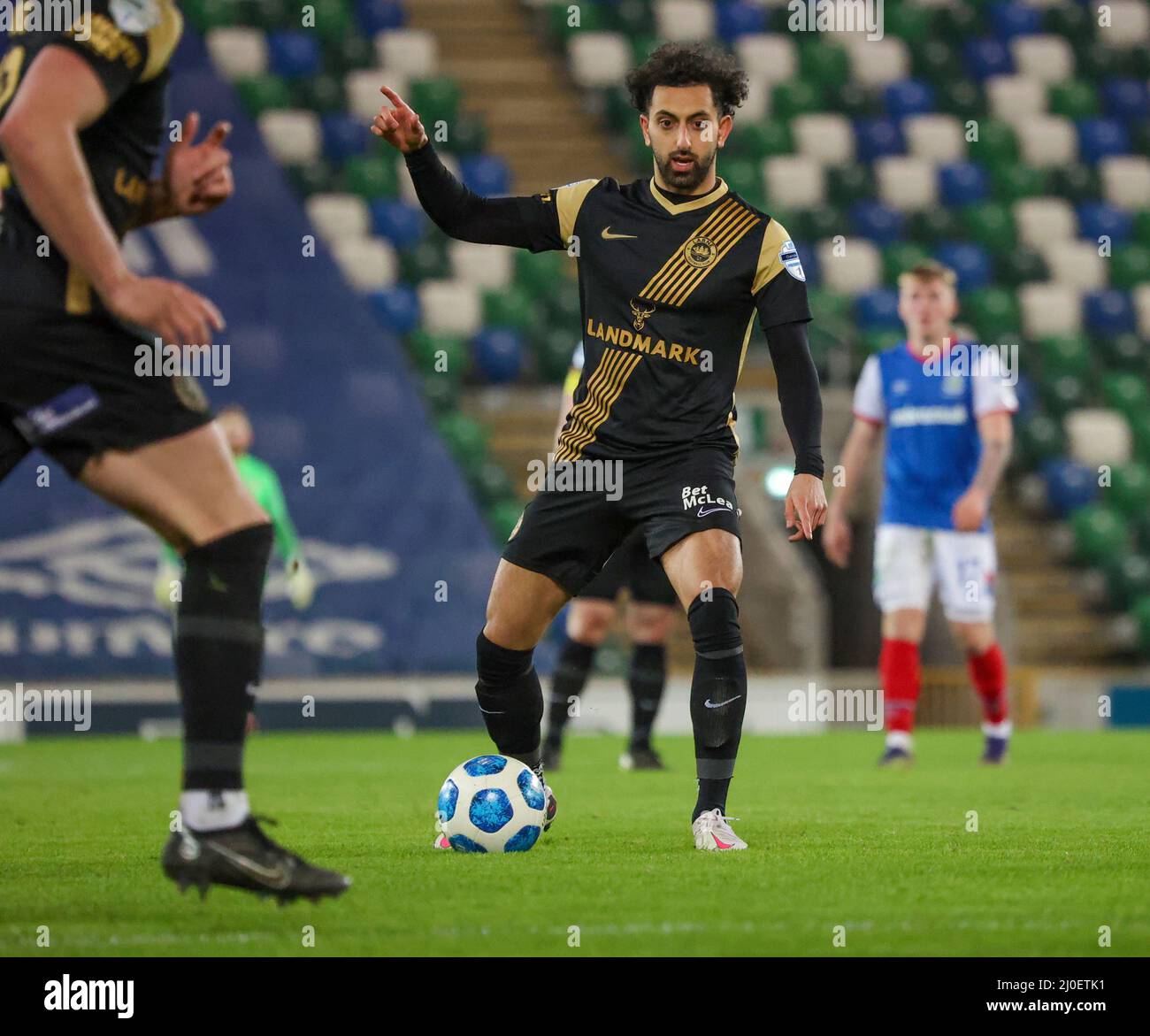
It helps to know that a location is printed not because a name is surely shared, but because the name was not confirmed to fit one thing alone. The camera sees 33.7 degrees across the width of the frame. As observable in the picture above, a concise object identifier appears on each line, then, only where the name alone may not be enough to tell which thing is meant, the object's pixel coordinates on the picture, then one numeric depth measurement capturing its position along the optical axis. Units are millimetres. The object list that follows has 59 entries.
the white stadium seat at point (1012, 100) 21781
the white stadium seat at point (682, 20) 20641
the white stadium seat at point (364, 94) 18531
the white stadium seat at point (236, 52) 18312
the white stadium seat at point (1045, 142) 21453
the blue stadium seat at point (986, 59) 22156
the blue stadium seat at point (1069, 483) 17703
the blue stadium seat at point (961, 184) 20234
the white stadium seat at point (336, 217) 17188
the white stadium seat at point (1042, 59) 22438
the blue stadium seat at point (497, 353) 16797
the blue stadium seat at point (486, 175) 17844
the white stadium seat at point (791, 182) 19047
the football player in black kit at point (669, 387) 5426
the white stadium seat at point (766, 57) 20641
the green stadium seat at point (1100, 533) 17141
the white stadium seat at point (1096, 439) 18172
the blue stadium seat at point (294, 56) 18578
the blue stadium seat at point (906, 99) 21031
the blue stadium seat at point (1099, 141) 21578
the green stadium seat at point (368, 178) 17672
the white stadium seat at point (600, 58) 20344
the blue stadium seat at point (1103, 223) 20594
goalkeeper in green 11219
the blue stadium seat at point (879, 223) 19203
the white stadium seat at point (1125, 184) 21297
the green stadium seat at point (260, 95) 17969
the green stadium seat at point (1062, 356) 18578
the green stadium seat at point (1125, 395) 18609
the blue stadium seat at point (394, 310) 16656
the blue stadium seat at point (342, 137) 17984
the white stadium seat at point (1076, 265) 20062
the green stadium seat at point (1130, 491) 17750
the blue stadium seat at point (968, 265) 19109
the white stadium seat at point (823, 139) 20047
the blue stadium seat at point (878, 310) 18047
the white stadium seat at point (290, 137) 17703
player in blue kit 9375
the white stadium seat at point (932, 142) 20719
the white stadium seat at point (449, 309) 17078
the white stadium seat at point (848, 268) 18688
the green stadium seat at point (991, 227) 19688
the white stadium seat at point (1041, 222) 20406
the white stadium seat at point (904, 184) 20094
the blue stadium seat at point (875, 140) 20359
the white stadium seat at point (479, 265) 17797
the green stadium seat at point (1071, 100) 21891
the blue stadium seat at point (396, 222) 17641
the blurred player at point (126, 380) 3818
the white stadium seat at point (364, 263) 17031
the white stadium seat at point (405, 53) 19578
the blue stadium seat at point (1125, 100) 22281
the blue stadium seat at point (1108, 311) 19719
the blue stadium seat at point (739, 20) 21031
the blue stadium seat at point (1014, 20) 22766
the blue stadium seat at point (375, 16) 20016
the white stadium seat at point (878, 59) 21578
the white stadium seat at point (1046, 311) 19328
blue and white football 5387
